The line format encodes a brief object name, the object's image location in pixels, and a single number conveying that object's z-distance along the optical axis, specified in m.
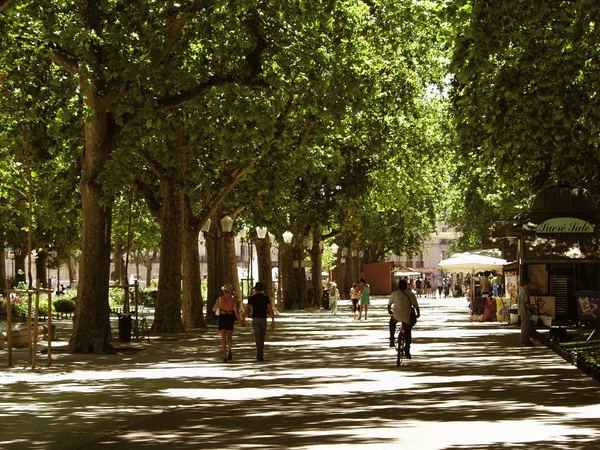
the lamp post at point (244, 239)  60.82
